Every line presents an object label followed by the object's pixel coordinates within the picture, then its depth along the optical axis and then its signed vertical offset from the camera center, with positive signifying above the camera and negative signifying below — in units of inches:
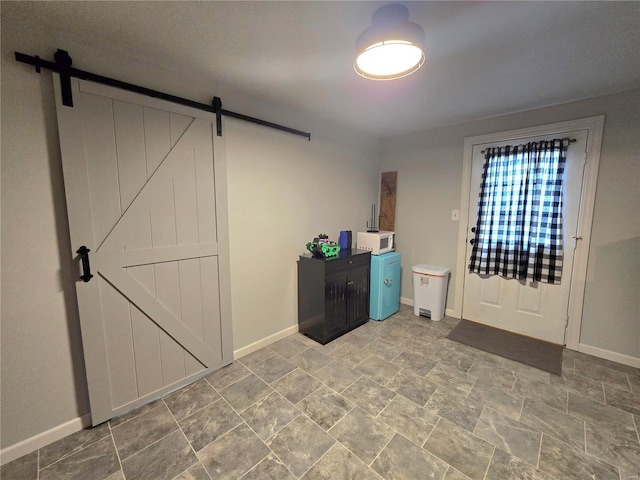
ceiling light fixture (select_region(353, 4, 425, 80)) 48.3 +34.6
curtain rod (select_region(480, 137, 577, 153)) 96.1 +28.6
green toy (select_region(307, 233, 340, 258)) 104.1 -13.5
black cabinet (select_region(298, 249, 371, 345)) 103.0 -33.2
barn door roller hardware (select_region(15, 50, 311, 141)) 55.1 +32.2
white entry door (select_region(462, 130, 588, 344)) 97.3 -32.9
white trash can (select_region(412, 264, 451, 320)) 124.0 -36.8
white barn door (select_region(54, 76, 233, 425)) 61.9 -6.6
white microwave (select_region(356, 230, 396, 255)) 125.0 -13.3
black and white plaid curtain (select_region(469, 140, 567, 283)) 100.7 +1.2
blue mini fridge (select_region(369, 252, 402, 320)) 123.2 -34.1
